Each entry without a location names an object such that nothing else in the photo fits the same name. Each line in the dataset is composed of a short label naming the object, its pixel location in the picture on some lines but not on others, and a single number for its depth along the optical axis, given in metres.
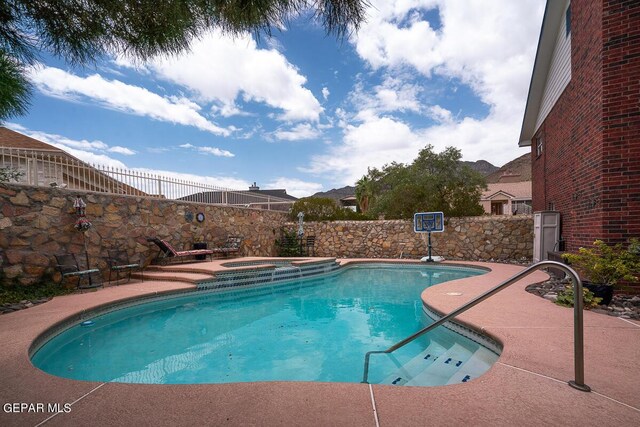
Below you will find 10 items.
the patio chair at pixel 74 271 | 6.13
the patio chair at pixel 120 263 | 7.35
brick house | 4.71
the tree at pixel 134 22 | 2.46
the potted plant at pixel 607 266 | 4.30
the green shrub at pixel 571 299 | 4.23
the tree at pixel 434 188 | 14.80
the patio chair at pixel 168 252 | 8.40
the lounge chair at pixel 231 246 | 10.81
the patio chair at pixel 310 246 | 14.10
